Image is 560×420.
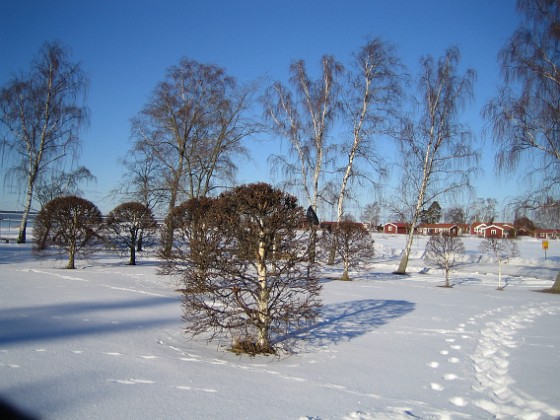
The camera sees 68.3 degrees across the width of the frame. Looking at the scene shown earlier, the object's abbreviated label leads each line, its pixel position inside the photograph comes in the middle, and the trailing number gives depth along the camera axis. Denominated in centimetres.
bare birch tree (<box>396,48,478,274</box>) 1902
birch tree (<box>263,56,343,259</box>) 2008
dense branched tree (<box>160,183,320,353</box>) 592
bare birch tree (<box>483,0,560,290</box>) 1431
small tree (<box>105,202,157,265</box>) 1831
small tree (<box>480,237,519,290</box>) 2888
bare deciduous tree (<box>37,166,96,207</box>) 2630
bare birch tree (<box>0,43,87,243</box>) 2098
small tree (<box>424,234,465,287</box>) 1758
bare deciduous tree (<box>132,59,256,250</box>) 1848
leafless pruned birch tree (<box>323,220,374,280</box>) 1709
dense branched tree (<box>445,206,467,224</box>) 6557
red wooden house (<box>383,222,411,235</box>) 7794
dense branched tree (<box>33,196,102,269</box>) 1622
